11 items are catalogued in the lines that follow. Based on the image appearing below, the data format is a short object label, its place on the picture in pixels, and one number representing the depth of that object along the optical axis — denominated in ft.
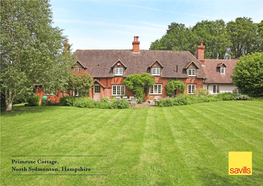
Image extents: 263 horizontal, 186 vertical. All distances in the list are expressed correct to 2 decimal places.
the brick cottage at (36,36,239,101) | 82.48
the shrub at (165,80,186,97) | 81.76
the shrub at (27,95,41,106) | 63.98
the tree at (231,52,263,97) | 64.54
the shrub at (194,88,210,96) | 76.43
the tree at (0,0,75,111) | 41.91
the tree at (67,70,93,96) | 64.69
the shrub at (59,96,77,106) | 61.16
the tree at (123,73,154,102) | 77.92
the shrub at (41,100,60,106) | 63.39
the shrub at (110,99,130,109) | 57.15
